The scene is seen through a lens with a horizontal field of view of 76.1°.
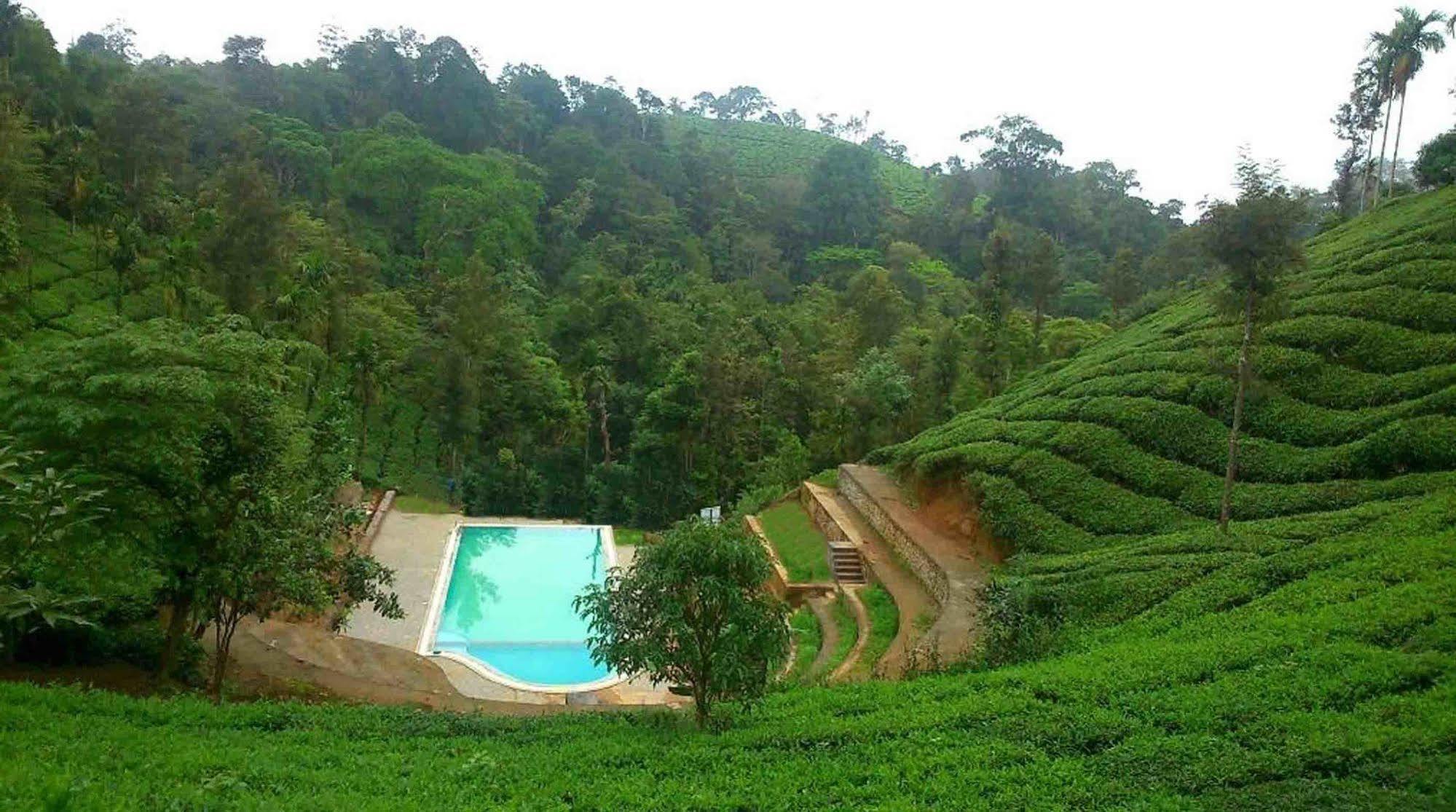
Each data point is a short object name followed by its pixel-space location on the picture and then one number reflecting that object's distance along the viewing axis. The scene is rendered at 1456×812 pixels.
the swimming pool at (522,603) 16.69
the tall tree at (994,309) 27.19
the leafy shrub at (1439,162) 25.53
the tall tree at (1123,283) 38.88
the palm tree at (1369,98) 30.56
